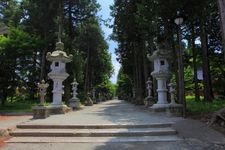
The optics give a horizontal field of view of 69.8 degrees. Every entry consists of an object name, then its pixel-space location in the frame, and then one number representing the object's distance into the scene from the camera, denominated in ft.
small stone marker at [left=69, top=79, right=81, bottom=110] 42.48
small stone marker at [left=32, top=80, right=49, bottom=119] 24.90
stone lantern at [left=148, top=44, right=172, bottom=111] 30.25
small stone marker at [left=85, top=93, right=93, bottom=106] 61.15
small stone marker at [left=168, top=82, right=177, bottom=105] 26.53
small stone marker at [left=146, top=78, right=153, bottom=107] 41.64
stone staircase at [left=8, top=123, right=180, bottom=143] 16.69
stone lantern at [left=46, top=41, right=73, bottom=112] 32.37
